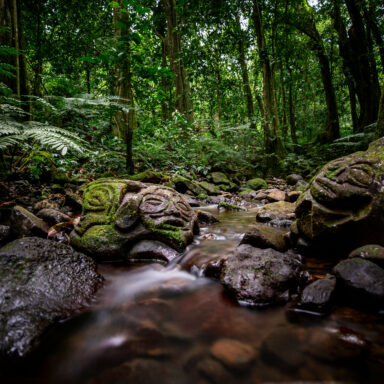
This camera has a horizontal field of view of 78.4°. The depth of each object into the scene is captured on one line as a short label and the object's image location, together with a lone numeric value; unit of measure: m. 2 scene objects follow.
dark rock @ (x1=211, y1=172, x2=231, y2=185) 9.32
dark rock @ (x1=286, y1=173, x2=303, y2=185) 9.73
